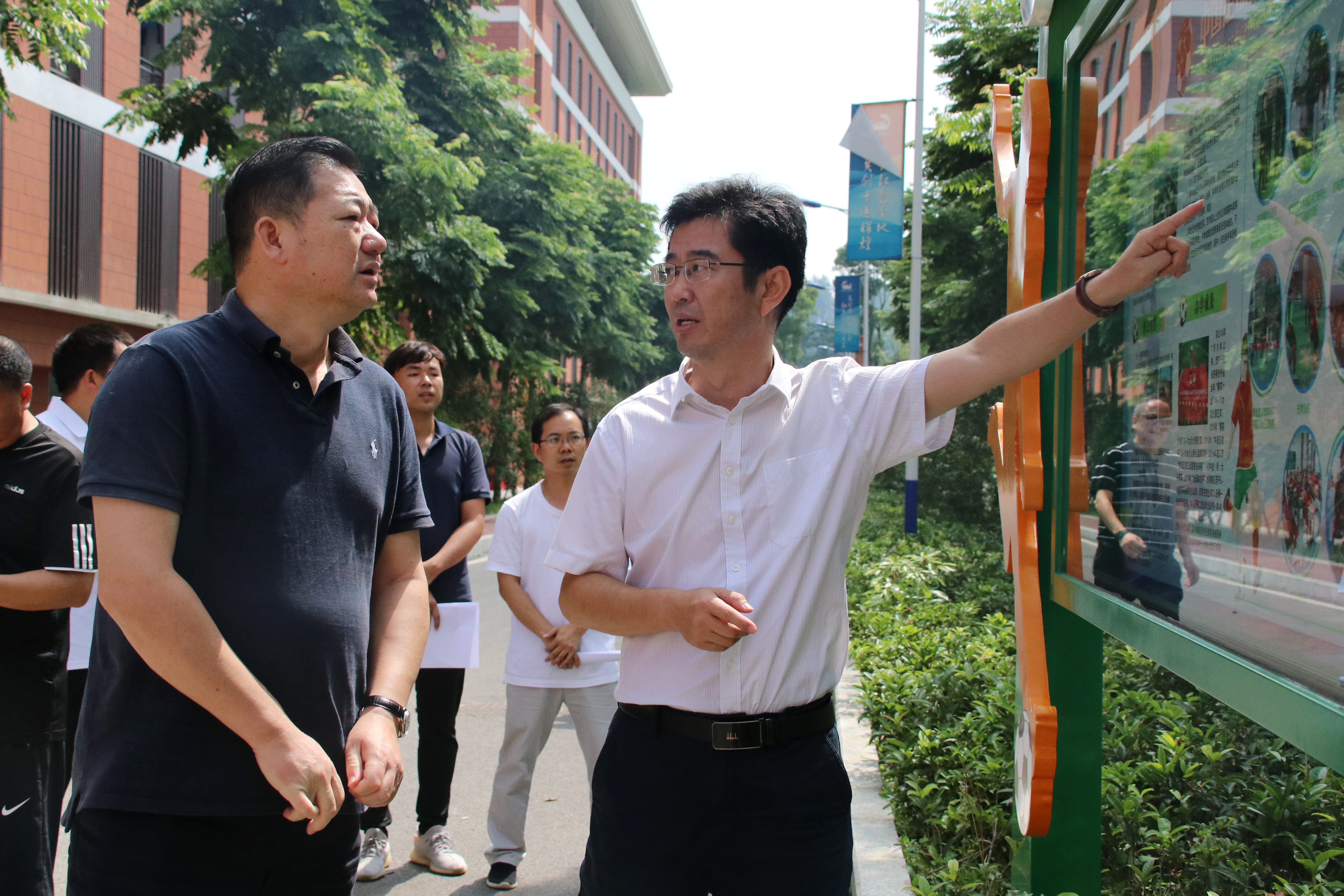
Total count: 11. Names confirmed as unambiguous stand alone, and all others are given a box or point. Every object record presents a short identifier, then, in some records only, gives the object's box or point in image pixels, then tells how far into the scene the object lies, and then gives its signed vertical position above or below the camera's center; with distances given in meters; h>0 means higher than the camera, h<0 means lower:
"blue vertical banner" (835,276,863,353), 24.70 +3.10
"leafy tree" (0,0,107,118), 7.50 +2.86
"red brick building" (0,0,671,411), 18.11 +4.09
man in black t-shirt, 2.82 -0.49
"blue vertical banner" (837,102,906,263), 13.40 +3.27
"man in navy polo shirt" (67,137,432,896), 1.71 -0.26
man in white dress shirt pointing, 2.13 -0.23
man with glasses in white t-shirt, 4.18 -0.86
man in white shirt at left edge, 3.71 +0.18
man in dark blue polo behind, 4.29 -0.51
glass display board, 1.35 +0.19
